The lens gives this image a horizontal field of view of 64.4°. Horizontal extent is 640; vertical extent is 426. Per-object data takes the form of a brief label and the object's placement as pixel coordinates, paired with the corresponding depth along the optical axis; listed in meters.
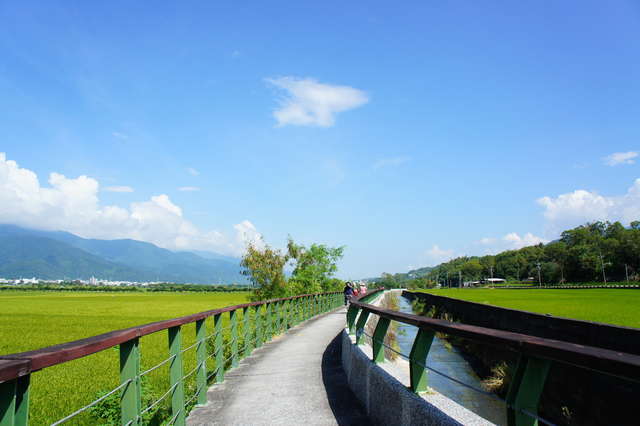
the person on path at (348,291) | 23.04
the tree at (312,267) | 37.67
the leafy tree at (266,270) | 28.86
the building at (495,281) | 179.38
